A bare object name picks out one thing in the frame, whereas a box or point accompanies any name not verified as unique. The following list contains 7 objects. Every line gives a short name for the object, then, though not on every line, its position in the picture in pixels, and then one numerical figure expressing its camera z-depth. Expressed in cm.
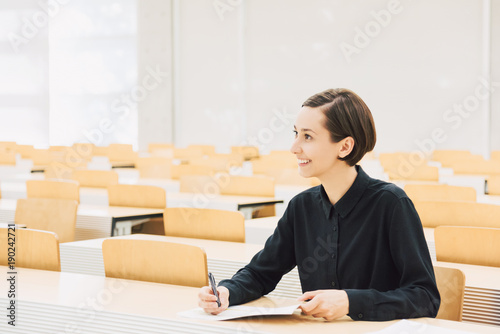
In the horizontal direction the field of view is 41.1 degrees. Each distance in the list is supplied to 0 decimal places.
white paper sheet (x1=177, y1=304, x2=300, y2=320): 172
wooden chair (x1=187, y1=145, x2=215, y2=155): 1070
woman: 170
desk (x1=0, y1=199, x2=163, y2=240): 420
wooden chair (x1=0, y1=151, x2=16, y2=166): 858
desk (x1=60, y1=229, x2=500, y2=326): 236
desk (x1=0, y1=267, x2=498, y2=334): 167
